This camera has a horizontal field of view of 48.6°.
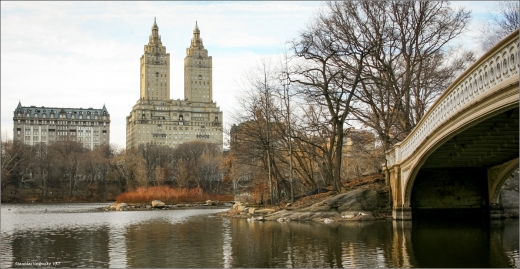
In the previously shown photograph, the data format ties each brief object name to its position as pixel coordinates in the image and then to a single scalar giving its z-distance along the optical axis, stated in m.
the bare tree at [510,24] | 29.89
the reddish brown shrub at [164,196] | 53.38
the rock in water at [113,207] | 47.56
